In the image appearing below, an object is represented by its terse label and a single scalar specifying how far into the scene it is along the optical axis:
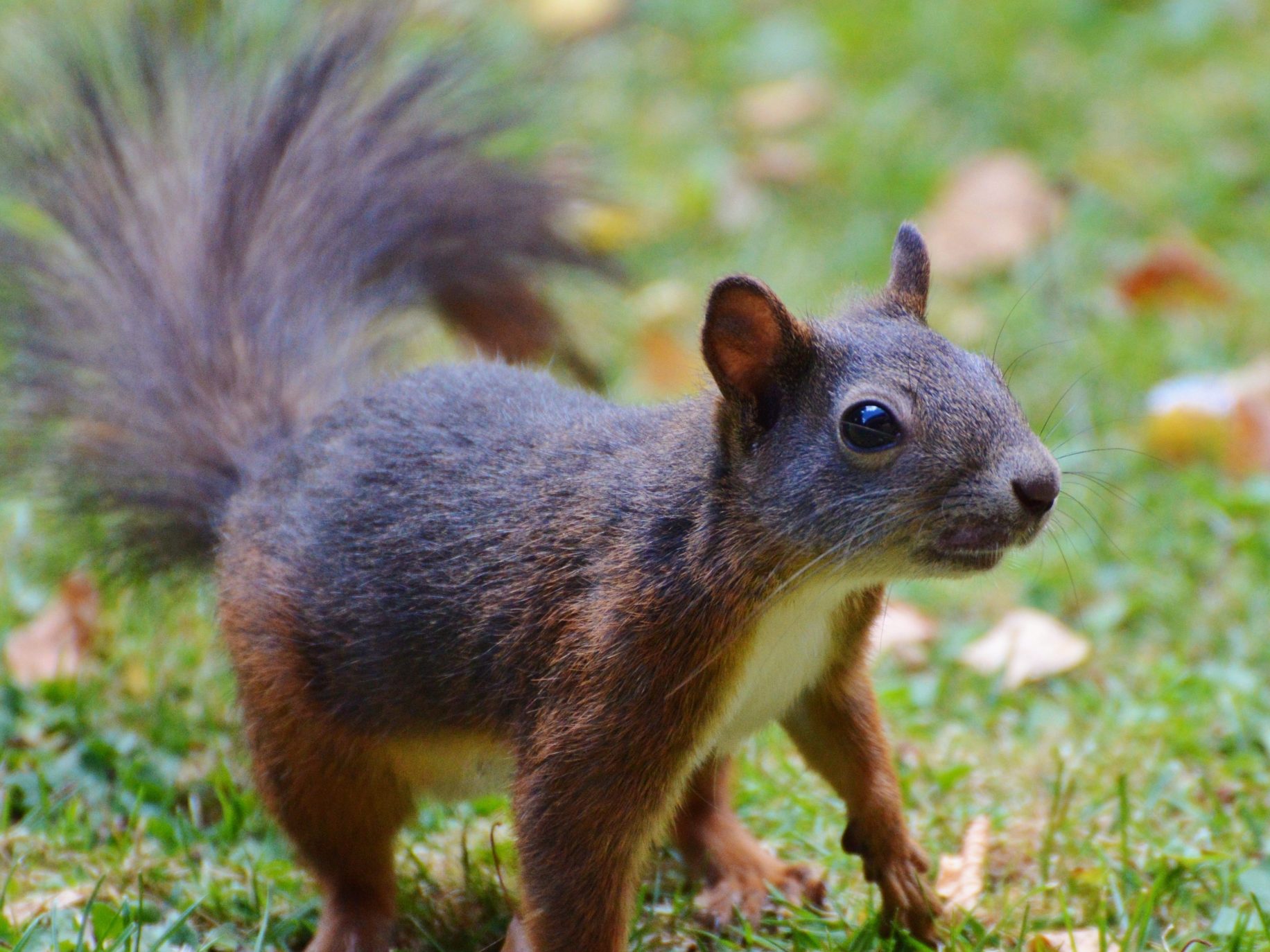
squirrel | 4.23
